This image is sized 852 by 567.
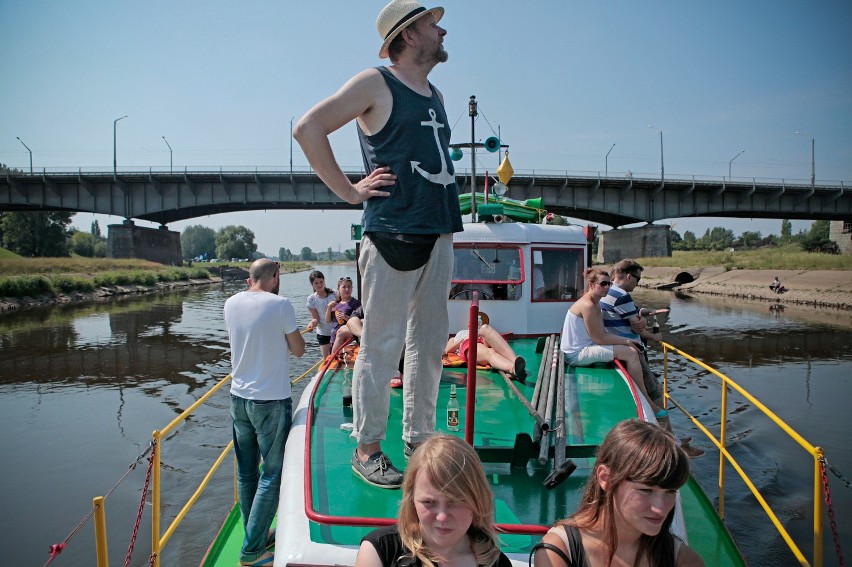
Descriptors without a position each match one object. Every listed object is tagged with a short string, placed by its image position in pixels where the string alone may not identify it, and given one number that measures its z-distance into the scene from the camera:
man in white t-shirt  4.18
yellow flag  9.73
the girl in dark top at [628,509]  2.12
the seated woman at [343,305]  9.14
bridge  43.56
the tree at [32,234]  71.81
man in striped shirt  7.26
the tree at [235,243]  151.38
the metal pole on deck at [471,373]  3.18
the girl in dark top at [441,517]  2.06
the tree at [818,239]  63.56
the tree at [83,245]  96.88
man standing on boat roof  3.25
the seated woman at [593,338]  6.48
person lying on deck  6.49
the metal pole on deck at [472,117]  9.19
